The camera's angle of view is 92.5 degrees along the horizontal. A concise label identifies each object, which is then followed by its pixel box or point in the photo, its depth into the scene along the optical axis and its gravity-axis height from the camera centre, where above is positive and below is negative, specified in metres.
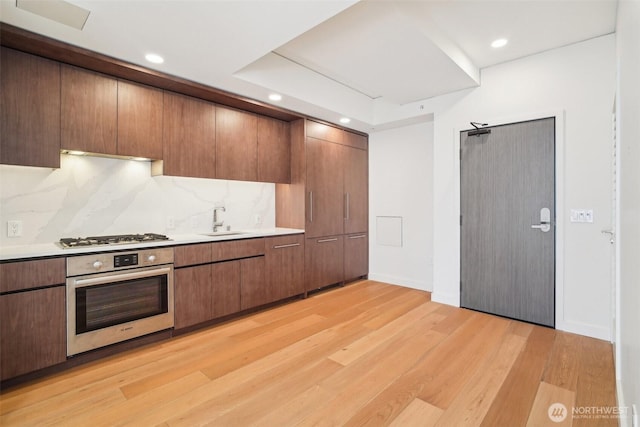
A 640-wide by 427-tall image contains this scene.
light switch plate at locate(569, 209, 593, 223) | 2.92 -0.02
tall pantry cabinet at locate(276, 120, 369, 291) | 4.16 +0.18
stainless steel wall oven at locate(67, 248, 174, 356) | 2.32 -0.70
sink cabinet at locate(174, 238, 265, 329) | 2.89 -0.68
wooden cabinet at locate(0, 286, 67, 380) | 2.04 -0.83
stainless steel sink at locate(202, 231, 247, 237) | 3.54 -0.25
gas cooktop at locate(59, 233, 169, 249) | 2.45 -0.24
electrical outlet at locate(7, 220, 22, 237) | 2.43 -0.13
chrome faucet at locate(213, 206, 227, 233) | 3.71 -0.09
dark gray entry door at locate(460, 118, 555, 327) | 3.15 -0.09
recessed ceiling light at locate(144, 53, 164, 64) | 2.47 +1.27
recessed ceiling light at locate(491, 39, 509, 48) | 2.96 +1.67
